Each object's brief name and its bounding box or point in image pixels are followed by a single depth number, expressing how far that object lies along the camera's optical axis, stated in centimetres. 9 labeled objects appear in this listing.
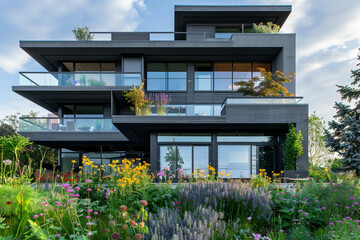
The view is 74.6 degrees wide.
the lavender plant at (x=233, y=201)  378
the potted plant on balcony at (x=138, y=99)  1398
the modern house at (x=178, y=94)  1276
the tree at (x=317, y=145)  2182
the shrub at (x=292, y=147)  1227
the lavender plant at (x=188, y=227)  235
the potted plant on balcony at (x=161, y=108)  1293
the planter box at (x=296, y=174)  1173
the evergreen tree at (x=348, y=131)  1298
